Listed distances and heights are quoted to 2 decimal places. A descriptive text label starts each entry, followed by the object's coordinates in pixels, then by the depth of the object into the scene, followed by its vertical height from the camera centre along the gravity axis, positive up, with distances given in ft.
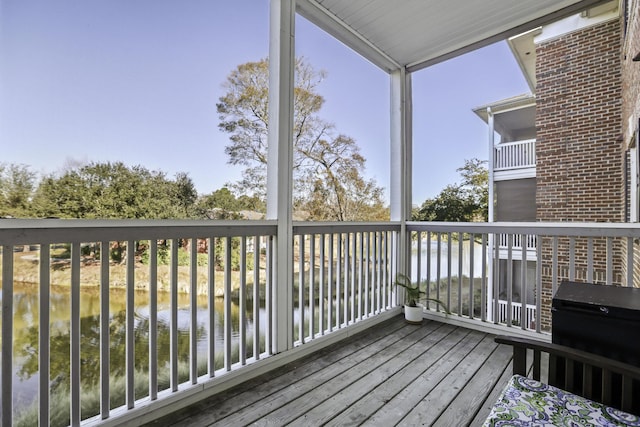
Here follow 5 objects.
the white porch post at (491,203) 10.55 +0.40
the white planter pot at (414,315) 10.91 -3.54
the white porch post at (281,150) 7.68 +1.59
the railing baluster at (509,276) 9.88 -1.99
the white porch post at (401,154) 11.98 +2.35
